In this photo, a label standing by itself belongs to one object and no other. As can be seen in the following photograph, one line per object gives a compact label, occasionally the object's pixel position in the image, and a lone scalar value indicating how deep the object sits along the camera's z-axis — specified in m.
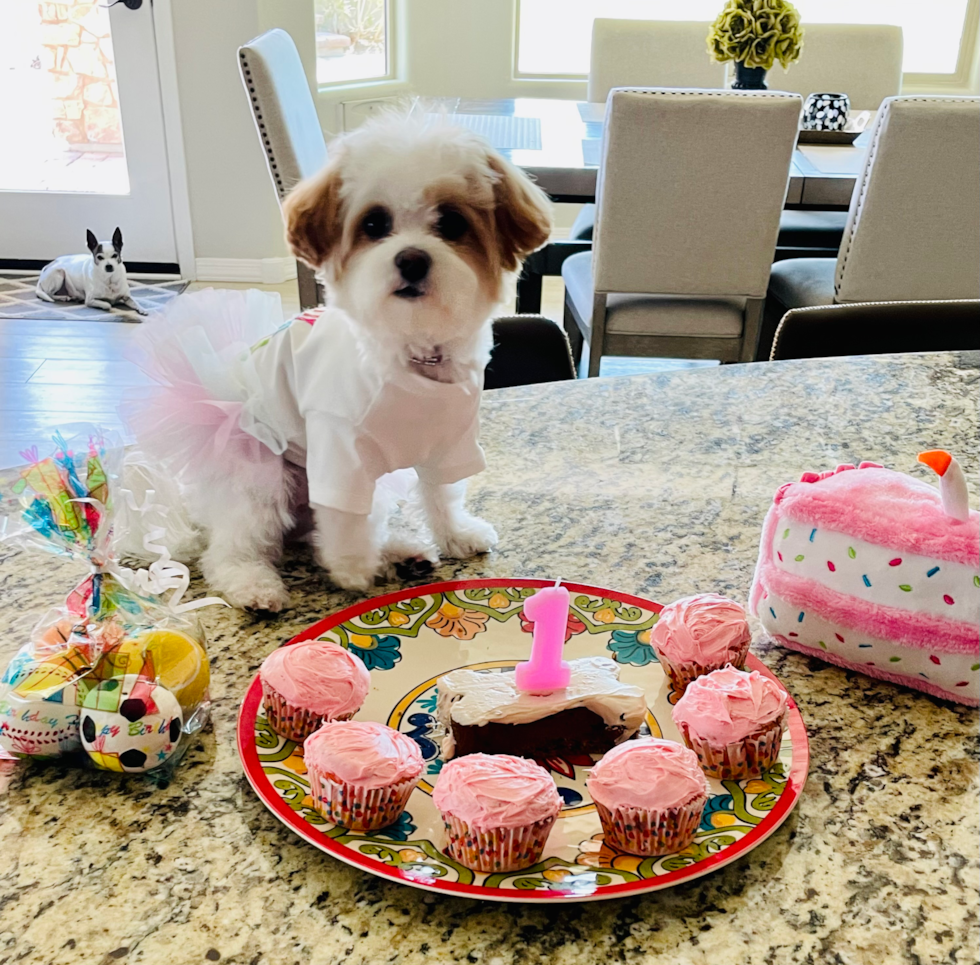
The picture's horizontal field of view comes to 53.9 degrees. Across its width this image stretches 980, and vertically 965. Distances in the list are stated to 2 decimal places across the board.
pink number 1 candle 0.68
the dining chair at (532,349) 1.57
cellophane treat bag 0.66
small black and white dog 4.25
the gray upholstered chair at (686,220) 2.55
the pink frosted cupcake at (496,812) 0.58
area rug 4.24
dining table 2.84
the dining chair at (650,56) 4.02
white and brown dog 1.10
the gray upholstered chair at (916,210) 2.54
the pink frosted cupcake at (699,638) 0.74
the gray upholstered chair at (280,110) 2.63
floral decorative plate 0.59
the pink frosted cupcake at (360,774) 0.61
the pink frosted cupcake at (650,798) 0.60
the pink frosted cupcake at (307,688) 0.69
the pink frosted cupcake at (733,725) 0.66
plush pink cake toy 0.73
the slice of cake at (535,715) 0.68
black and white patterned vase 3.37
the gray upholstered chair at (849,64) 4.02
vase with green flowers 3.20
